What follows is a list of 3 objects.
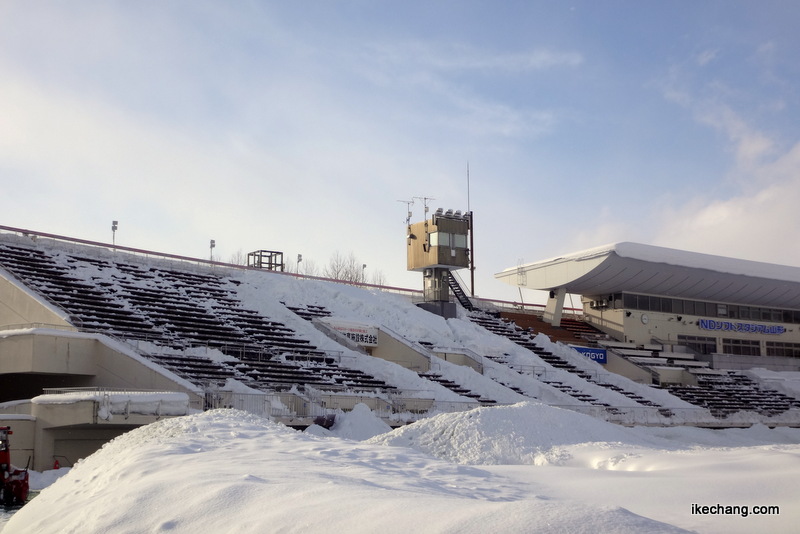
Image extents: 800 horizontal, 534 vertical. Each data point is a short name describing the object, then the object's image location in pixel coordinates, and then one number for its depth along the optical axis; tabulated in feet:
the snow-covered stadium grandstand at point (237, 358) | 85.05
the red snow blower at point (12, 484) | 57.47
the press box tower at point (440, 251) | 161.68
